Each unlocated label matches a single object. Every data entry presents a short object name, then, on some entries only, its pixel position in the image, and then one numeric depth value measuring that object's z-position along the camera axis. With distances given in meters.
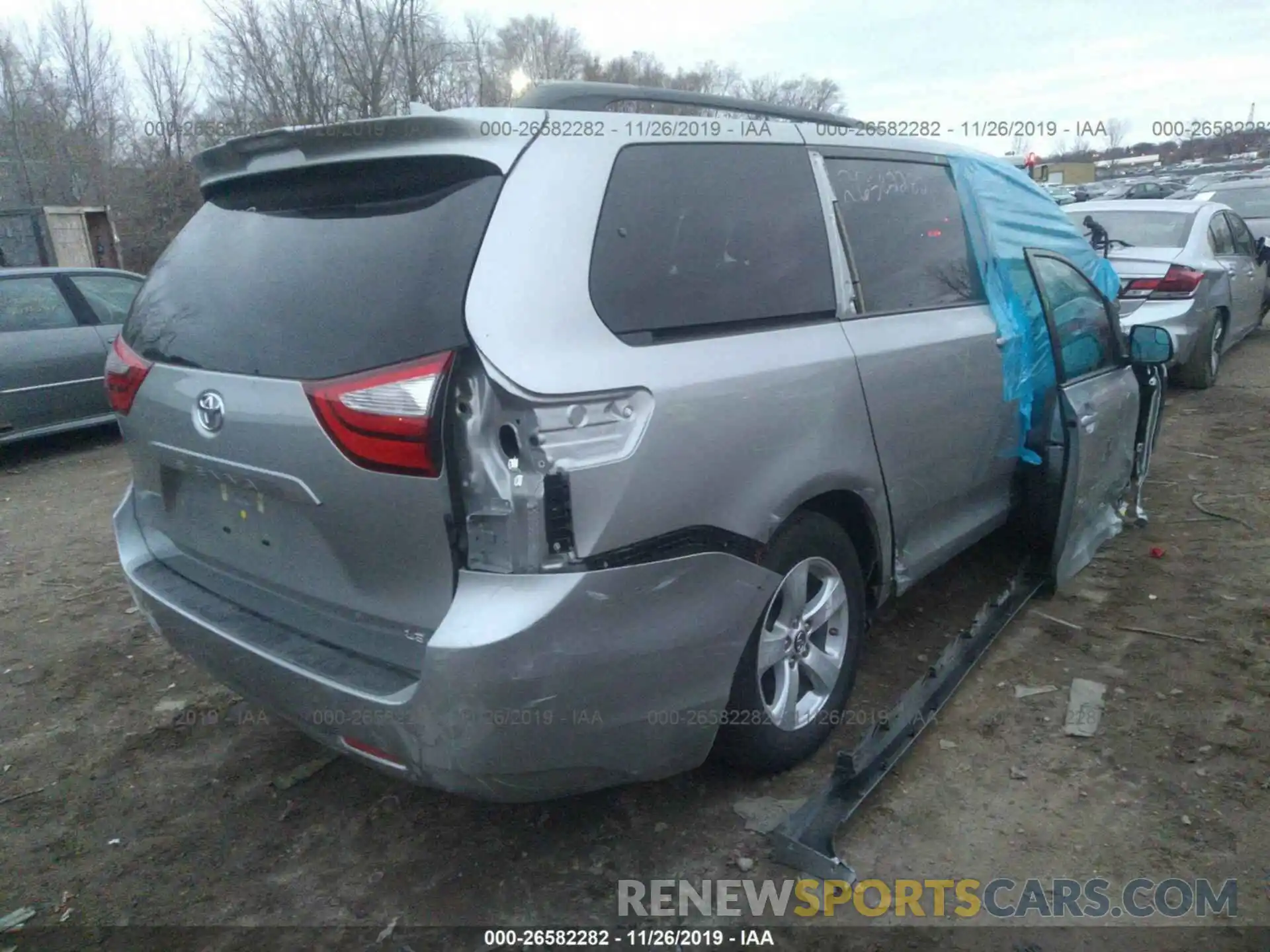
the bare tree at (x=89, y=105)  23.64
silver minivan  1.92
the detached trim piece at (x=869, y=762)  2.39
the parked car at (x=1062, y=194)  16.94
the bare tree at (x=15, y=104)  21.92
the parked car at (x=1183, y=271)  7.23
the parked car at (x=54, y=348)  6.93
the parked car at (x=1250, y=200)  13.88
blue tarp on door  3.54
